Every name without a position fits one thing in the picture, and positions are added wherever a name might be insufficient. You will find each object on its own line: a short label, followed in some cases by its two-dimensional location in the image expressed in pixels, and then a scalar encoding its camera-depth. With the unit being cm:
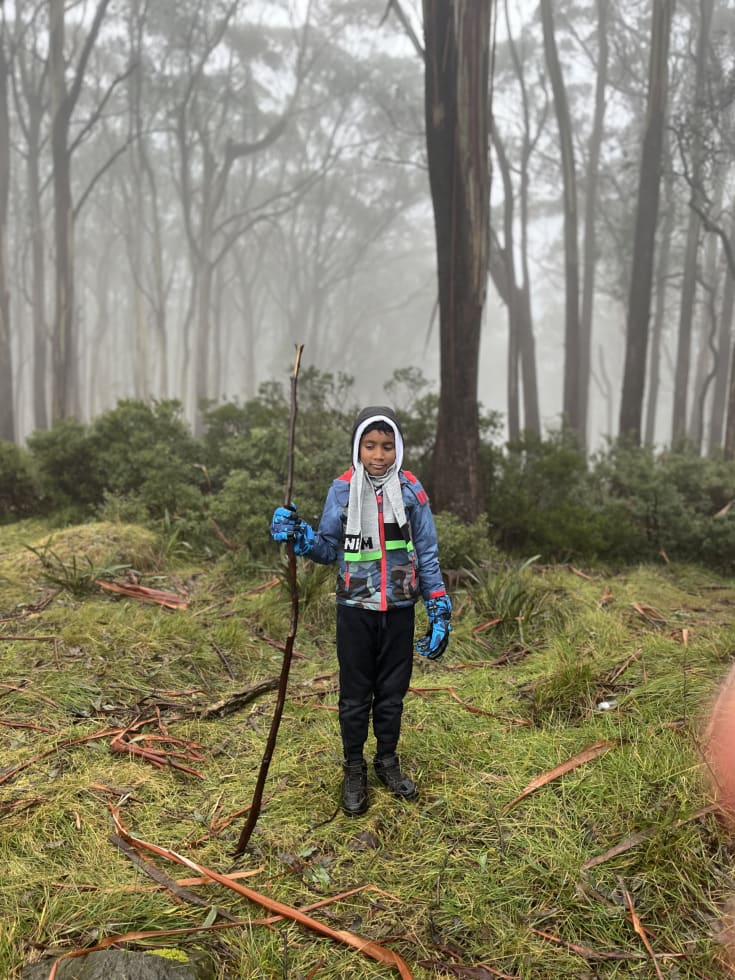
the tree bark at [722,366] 1573
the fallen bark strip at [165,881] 217
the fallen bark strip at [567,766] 279
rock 184
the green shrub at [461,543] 556
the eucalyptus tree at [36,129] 1534
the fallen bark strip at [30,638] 397
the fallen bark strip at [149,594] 495
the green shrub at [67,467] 723
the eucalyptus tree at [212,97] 1739
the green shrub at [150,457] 681
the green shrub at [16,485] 731
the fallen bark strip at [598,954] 203
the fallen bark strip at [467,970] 198
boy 276
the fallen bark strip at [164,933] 192
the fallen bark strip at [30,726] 321
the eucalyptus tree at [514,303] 1312
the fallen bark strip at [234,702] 355
